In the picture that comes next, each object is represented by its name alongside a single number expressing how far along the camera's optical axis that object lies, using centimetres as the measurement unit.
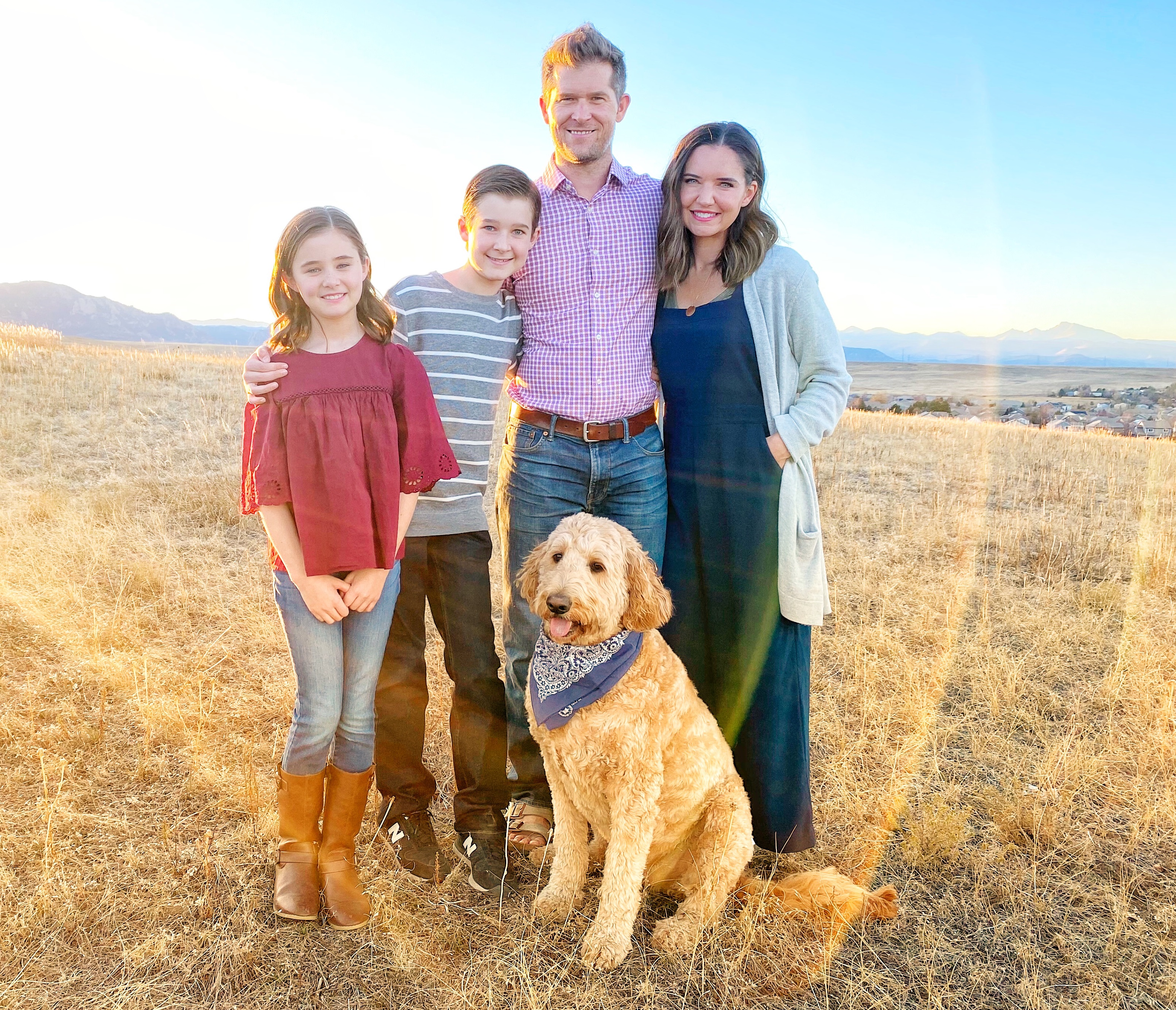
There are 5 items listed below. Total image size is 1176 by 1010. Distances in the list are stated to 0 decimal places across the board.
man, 330
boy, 307
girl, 262
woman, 318
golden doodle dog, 270
